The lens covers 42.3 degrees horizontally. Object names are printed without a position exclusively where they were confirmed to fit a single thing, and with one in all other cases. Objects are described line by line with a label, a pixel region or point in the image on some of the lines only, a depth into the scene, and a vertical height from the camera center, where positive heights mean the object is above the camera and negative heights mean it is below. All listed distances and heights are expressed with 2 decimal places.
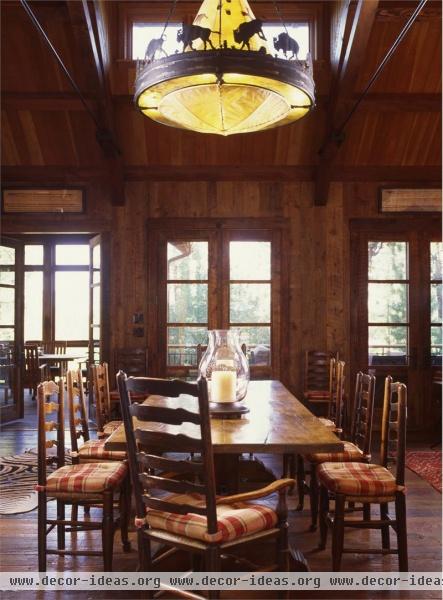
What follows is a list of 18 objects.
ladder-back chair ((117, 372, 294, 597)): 2.13 -0.73
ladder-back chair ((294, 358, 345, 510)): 4.04 -0.78
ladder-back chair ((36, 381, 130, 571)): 2.93 -0.90
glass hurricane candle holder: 3.06 -0.27
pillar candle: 3.04 -0.37
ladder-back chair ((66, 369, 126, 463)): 3.43 -0.73
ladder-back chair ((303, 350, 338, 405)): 6.54 -0.62
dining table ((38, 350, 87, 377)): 8.88 -0.68
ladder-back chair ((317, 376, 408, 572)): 2.90 -0.90
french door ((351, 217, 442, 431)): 6.80 +0.16
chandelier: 2.82 +1.23
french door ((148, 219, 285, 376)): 6.77 +0.31
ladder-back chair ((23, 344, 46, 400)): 9.34 -0.82
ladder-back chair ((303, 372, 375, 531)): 3.34 -0.80
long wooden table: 2.39 -0.53
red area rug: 4.78 -1.37
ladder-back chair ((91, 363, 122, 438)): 3.96 -0.61
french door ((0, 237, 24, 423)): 7.14 -0.14
